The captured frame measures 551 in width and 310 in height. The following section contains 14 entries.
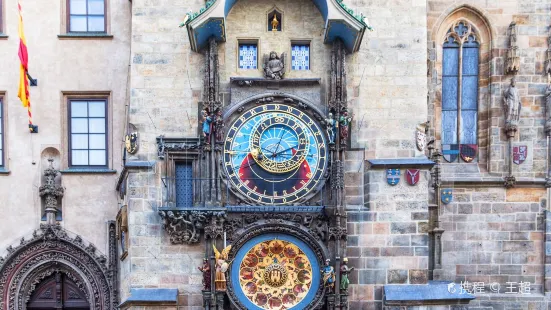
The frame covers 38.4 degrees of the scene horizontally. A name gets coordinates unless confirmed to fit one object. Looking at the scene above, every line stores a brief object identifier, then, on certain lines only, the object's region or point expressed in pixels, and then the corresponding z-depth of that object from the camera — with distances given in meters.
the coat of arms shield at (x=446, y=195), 16.89
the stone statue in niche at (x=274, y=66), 15.30
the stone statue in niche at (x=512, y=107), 16.97
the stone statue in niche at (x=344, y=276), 14.59
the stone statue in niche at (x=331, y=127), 15.02
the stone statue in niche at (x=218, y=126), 14.94
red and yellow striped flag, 16.25
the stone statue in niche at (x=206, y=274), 14.50
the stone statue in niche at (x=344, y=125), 15.00
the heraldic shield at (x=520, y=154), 17.08
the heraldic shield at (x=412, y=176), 15.15
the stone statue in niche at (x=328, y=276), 14.59
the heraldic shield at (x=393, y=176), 15.16
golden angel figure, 14.35
